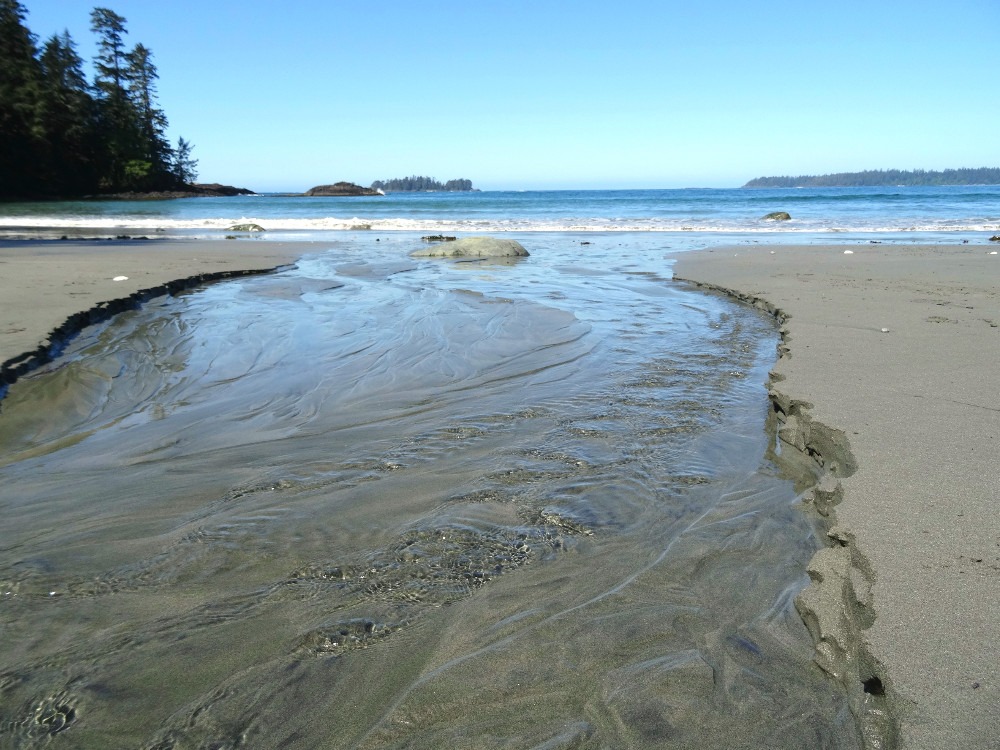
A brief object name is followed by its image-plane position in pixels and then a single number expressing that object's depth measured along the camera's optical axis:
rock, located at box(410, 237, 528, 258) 13.25
